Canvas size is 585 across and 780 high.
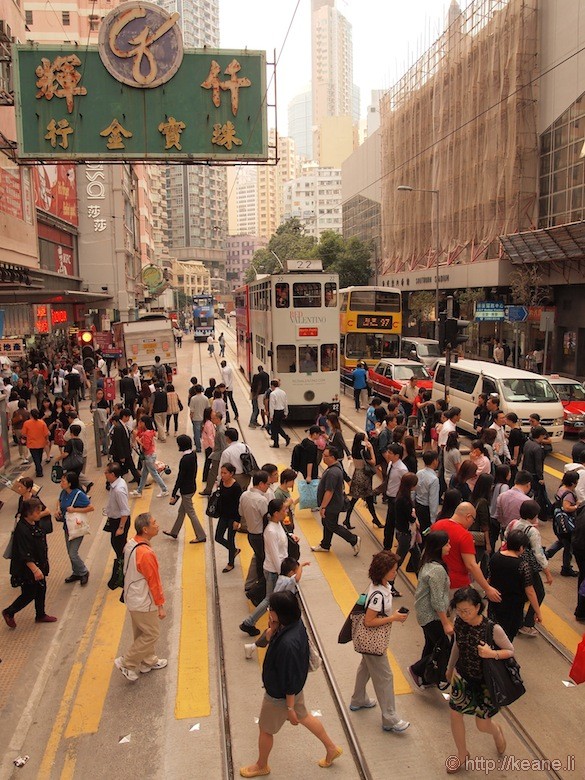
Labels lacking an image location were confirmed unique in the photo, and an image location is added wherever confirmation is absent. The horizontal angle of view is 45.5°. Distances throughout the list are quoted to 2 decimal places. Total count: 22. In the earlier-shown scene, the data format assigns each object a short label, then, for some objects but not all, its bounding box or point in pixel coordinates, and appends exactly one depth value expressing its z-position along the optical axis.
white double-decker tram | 17.94
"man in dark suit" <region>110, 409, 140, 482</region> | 12.30
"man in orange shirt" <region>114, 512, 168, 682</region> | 6.21
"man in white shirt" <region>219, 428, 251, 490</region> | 9.17
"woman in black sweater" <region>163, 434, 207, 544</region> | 9.38
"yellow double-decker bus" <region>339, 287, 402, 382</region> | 25.83
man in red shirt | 6.14
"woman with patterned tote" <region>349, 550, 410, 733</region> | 5.21
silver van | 26.86
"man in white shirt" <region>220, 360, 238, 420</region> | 18.92
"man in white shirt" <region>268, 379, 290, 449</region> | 15.46
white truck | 29.02
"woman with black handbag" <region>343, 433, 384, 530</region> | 9.56
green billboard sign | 13.16
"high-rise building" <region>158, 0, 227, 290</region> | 149.50
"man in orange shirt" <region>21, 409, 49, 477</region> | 13.69
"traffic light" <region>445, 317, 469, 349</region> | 14.62
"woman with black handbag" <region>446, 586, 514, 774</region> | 4.67
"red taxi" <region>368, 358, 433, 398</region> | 21.02
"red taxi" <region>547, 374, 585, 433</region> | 17.55
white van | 15.75
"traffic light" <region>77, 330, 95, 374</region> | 26.75
